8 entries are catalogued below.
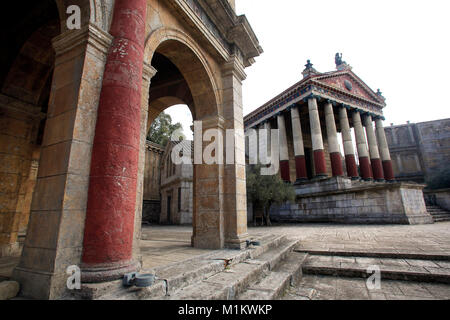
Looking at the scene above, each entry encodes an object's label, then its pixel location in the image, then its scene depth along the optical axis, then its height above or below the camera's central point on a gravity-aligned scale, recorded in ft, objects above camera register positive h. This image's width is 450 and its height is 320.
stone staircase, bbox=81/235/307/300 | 6.08 -2.38
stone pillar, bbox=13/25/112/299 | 6.08 +1.42
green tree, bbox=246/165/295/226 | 42.09 +3.70
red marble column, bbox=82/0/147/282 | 6.57 +1.76
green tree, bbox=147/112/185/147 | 88.84 +34.80
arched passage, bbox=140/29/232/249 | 13.53 +6.02
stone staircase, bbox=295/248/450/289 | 10.19 -2.99
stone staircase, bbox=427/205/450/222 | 37.26 -1.09
